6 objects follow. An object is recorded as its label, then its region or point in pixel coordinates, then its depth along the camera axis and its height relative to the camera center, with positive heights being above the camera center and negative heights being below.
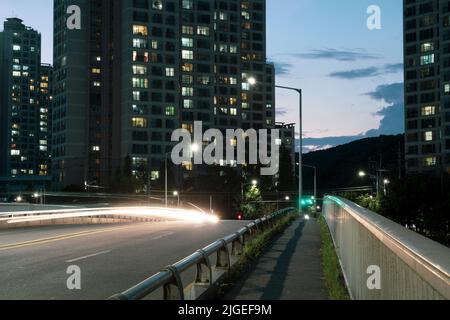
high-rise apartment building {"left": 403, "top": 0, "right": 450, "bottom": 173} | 117.19 +19.09
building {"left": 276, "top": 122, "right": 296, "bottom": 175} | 171.75 +10.77
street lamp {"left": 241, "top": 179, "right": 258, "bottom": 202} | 113.15 -2.20
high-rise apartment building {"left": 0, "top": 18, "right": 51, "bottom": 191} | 157.02 -1.29
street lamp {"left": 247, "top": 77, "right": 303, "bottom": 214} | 39.24 +2.65
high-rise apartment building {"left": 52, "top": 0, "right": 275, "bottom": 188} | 119.69 +18.77
